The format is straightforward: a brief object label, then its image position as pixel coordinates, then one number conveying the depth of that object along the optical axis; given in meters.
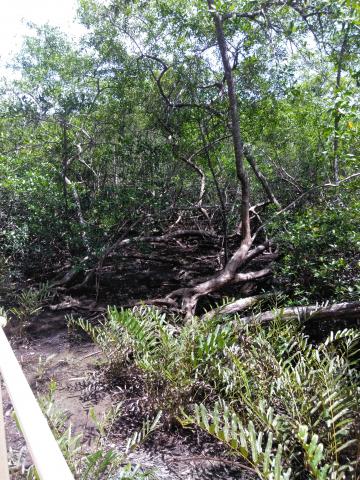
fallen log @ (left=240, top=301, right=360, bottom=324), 4.66
